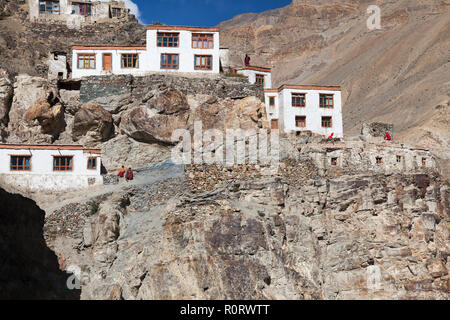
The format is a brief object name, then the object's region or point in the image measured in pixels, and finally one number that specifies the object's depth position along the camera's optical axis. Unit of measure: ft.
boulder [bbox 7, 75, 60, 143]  146.72
